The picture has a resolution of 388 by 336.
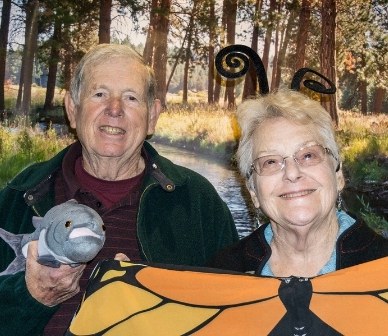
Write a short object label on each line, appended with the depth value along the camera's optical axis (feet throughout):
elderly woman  5.36
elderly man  6.40
